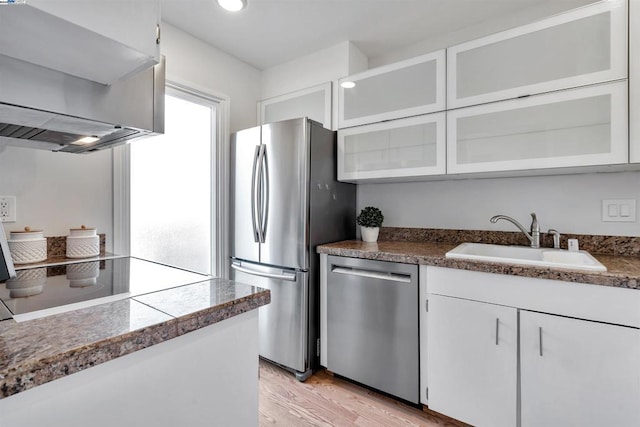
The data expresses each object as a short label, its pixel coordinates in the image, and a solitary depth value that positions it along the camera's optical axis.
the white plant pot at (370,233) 2.32
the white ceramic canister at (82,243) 1.53
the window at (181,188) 2.29
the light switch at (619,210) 1.71
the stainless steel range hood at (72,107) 0.81
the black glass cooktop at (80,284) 0.81
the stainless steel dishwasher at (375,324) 1.75
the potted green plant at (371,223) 2.31
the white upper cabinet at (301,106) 2.52
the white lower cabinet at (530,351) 1.25
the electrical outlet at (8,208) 1.43
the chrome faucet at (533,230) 1.85
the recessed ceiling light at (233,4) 1.94
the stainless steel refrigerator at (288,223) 2.08
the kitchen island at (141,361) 0.55
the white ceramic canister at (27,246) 1.34
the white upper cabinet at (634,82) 1.42
